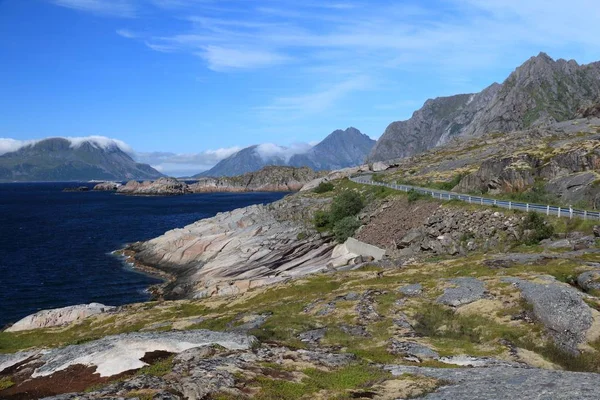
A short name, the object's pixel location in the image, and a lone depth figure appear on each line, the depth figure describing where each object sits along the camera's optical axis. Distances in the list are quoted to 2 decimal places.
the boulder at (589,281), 31.91
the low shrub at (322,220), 89.69
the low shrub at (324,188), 120.19
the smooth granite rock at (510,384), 17.44
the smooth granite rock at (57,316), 54.16
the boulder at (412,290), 37.15
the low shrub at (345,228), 77.12
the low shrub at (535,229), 49.25
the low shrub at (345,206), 87.69
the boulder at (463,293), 34.00
